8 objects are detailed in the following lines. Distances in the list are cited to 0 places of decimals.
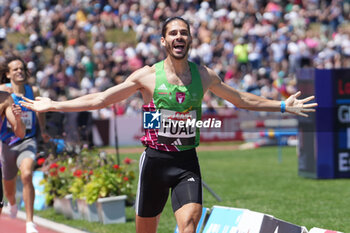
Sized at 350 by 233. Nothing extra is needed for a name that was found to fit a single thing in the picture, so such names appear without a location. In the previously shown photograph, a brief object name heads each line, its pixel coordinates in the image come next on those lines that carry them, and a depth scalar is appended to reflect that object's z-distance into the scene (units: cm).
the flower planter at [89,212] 1970
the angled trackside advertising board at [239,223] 1263
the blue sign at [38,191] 2330
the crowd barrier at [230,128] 4391
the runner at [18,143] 1787
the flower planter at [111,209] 1922
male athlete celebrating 1184
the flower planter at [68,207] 2056
